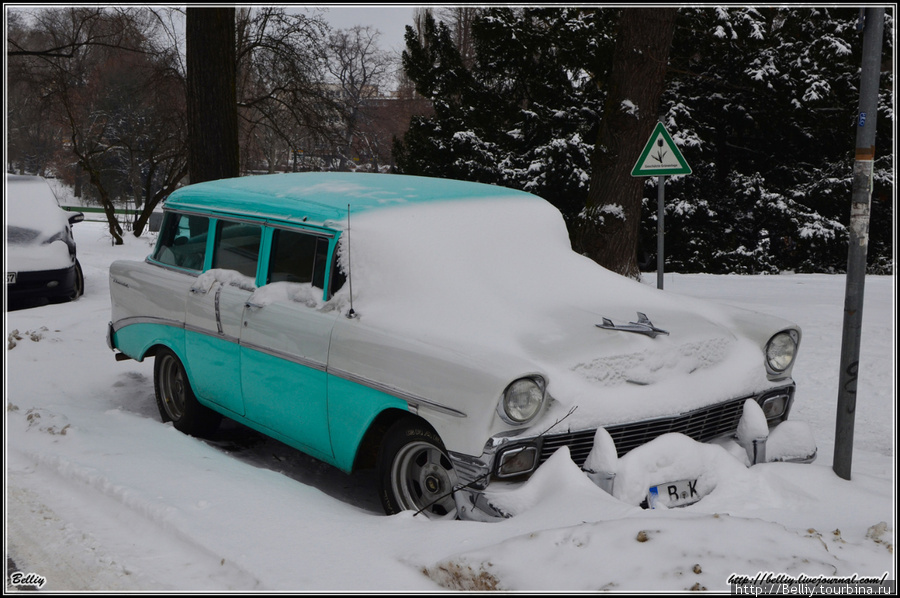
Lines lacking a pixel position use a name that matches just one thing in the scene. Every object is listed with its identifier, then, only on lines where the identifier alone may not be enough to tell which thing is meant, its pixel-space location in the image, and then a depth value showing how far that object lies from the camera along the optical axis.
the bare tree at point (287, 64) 17.91
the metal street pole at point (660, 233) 7.48
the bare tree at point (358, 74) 19.39
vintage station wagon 3.69
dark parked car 10.33
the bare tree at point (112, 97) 15.82
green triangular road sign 7.38
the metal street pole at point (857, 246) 4.21
